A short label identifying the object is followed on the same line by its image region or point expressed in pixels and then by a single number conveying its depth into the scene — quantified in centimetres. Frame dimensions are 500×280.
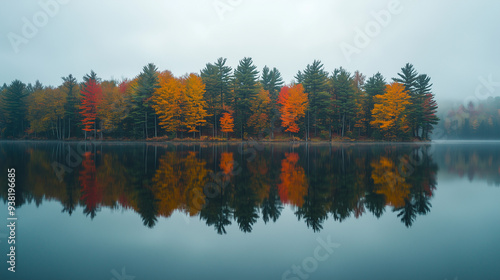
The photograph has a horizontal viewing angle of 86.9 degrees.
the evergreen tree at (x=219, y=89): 6281
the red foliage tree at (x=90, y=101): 6162
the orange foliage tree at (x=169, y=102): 5669
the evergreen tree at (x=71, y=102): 6788
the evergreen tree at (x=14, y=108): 7300
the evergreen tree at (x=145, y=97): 5862
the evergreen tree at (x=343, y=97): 6056
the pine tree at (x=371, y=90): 6228
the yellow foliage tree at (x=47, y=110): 6688
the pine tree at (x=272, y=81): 7502
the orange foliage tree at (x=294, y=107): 5975
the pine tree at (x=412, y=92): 5897
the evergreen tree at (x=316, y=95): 6050
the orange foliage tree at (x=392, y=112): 5656
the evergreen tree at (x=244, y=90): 6166
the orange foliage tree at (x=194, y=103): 5747
